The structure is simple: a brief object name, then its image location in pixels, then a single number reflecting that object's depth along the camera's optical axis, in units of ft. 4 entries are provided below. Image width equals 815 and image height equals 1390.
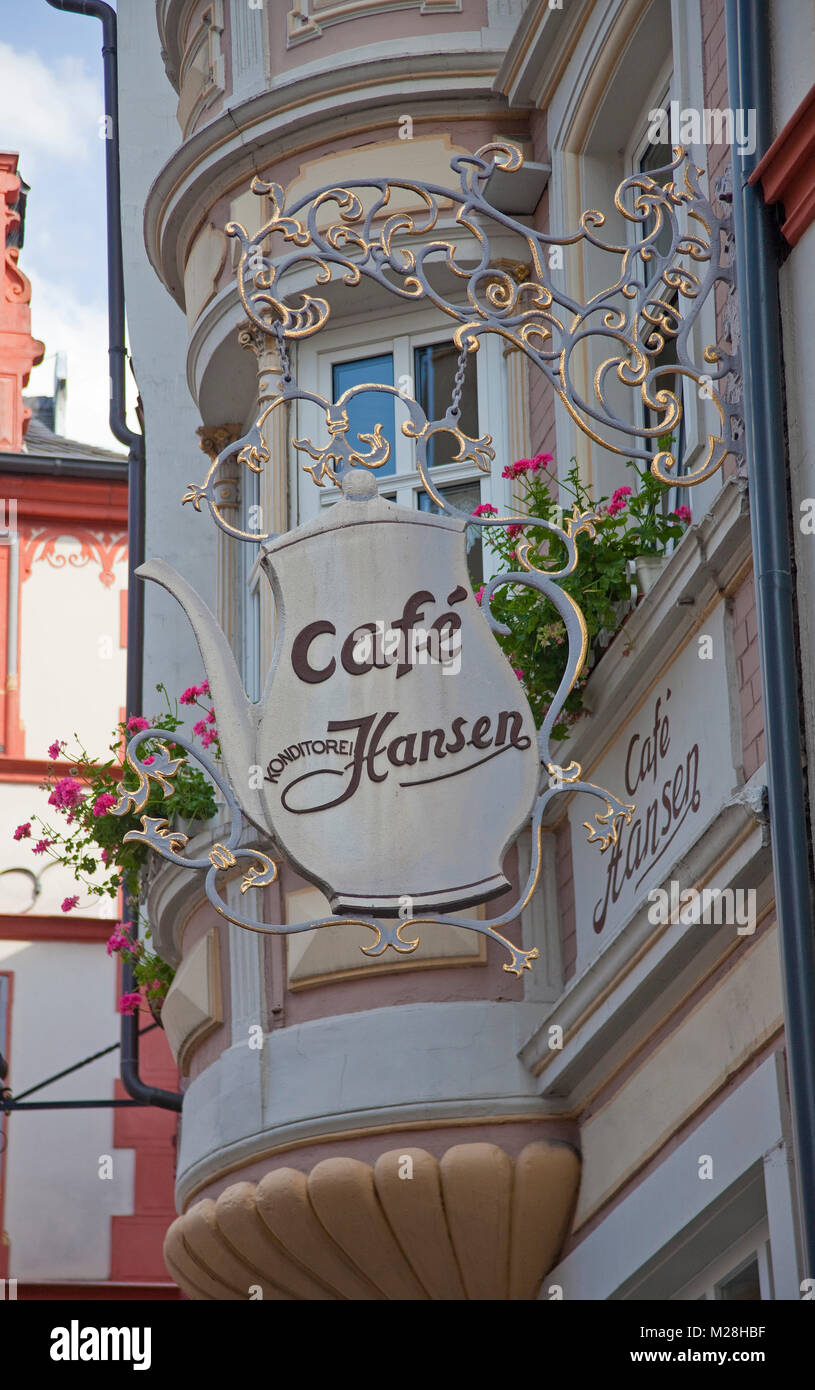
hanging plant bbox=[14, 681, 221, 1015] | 33.71
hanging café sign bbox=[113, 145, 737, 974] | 20.93
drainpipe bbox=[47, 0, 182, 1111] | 43.11
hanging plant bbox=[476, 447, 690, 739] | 25.96
